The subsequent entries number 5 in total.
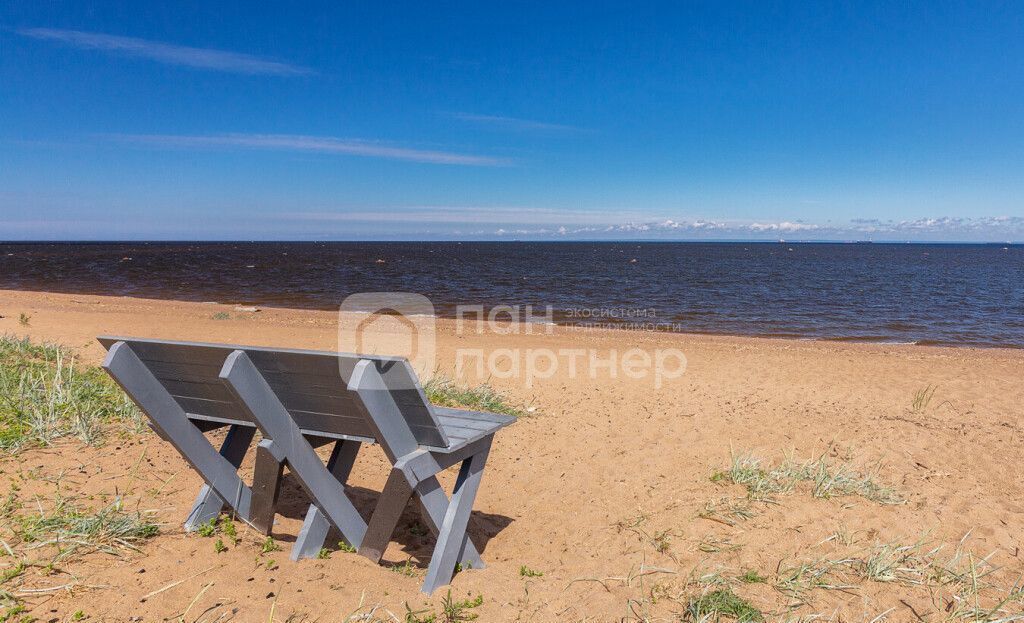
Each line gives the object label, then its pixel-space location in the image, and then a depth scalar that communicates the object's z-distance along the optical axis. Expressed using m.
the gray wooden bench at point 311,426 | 2.61
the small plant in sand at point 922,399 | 7.82
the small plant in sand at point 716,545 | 3.47
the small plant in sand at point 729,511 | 3.87
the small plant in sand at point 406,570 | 3.26
